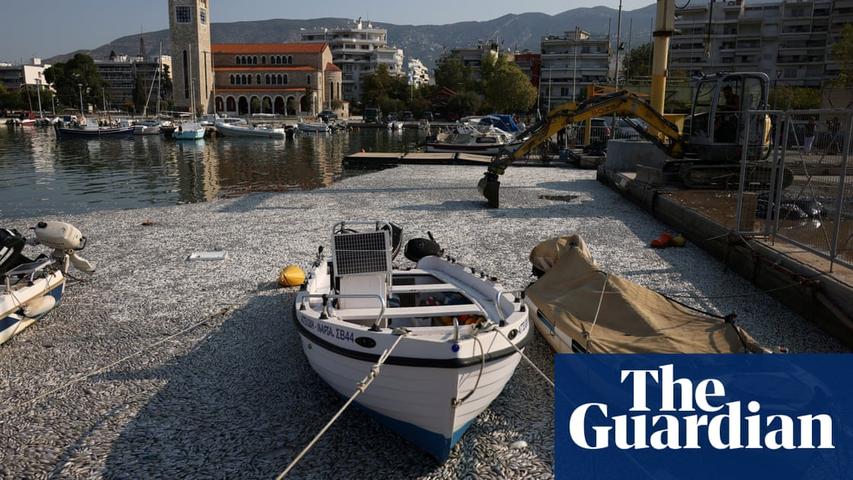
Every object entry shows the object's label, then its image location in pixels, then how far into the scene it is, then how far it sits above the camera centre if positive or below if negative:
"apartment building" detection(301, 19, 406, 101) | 162.88 +17.67
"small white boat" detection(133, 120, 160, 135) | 77.45 -0.81
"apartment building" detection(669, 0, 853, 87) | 93.50 +13.70
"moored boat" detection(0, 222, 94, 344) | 8.02 -2.16
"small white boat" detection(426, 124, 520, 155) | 43.31 -1.21
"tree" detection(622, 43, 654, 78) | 105.06 +11.00
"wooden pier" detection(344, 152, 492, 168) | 34.75 -1.95
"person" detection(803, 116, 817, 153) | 12.67 -0.18
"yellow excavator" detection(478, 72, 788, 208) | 16.72 -0.08
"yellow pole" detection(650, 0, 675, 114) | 22.91 +2.88
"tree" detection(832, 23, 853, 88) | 43.79 +4.98
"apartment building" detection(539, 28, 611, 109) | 112.69 +10.79
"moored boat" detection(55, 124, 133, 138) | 72.38 -1.17
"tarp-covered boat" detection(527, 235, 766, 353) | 6.54 -2.15
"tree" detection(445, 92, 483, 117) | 111.81 +3.71
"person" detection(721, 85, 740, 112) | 16.98 +0.73
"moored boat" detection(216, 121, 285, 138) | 76.81 -1.02
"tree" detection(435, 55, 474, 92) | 122.12 +9.50
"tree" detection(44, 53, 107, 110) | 134.00 +8.85
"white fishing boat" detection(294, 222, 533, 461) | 5.16 -1.95
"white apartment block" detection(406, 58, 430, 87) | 177.62 +15.44
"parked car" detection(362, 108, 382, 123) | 118.12 +1.54
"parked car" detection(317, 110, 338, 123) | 106.64 +1.22
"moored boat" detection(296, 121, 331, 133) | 88.12 -0.57
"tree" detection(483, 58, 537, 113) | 99.44 +5.37
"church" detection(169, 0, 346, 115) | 118.04 +9.53
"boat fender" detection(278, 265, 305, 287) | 10.66 -2.58
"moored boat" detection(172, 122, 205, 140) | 70.25 -1.14
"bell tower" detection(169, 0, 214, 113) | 117.19 +12.35
